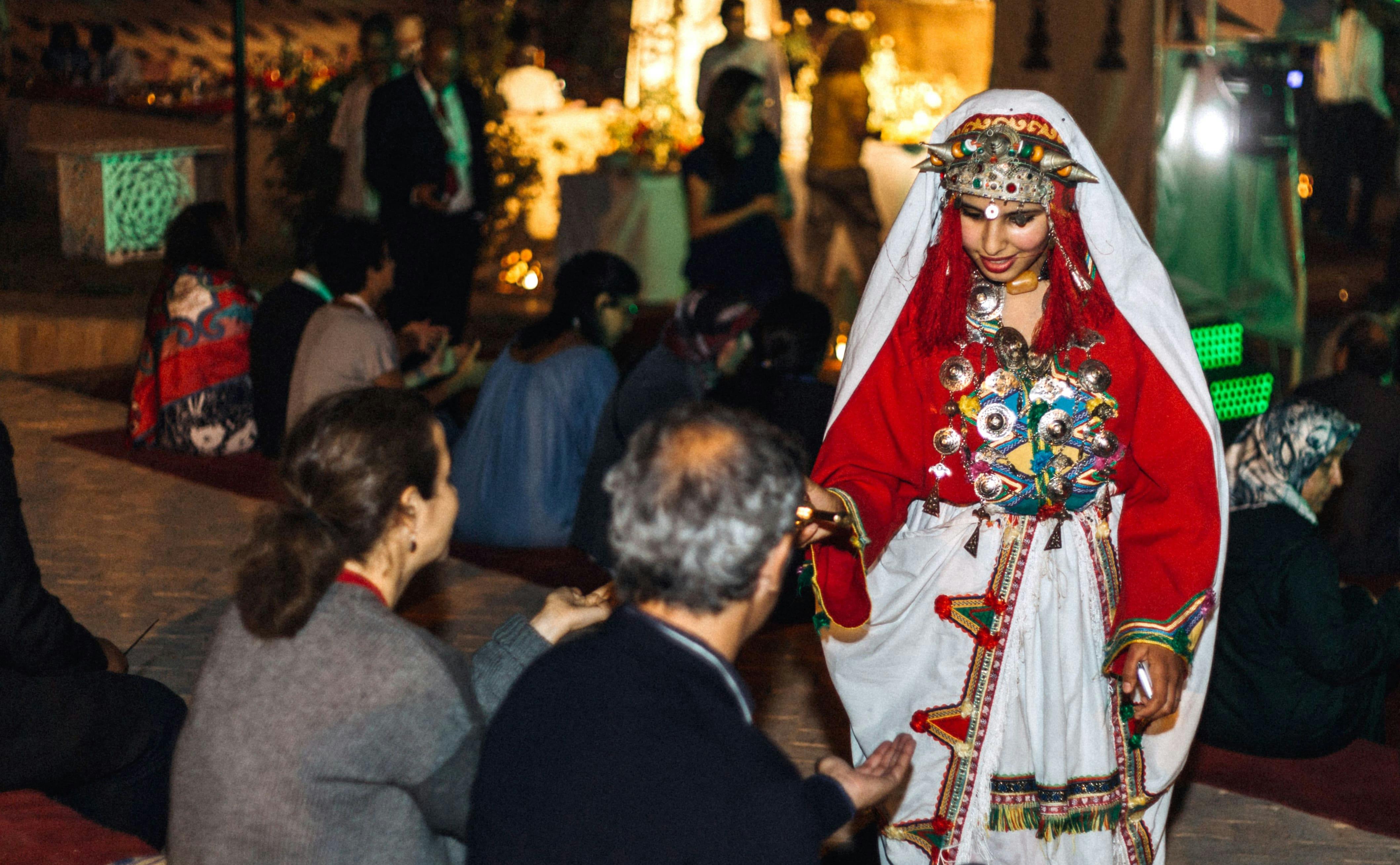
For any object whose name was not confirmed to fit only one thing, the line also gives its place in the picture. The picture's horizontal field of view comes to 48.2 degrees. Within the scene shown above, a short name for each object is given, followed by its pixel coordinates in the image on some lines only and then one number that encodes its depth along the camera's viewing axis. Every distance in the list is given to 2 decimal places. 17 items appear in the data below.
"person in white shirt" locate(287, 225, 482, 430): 5.77
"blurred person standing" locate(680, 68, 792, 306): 7.24
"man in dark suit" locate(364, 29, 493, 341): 7.81
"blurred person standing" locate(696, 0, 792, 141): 8.68
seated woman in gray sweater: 2.20
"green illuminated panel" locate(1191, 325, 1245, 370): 6.64
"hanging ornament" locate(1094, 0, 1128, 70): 6.89
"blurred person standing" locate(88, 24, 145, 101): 17.48
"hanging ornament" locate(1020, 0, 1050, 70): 7.04
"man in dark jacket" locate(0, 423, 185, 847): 3.18
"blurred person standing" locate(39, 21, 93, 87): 17.98
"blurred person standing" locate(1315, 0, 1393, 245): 11.77
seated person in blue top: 6.16
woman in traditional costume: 2.90
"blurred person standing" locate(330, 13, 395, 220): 8.80
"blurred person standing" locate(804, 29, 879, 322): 9.57
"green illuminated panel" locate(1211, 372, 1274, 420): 6.64
